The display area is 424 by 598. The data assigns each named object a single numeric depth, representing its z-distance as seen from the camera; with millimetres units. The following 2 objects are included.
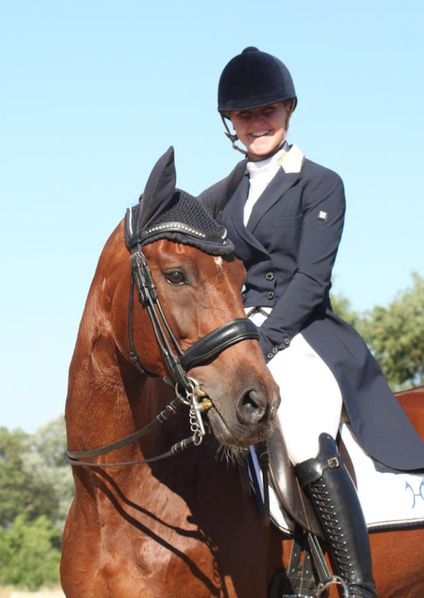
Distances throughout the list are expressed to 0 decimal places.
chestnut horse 10727
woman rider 12039
